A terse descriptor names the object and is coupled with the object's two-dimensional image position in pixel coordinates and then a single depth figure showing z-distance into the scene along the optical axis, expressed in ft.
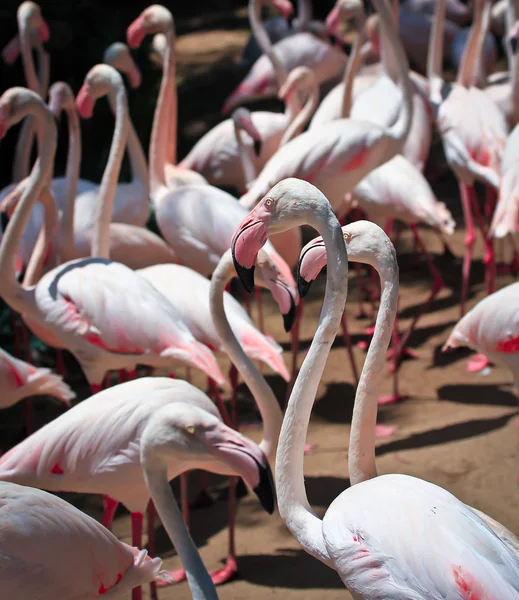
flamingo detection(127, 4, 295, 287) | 33.71
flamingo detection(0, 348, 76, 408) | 26.48
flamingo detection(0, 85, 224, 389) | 26.78
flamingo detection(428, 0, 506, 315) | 39.50
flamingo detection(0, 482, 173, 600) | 16.97
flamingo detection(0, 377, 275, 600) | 21.68
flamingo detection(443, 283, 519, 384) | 26.63
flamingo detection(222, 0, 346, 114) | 58.85
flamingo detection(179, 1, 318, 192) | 46.75
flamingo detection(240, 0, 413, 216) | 34.40
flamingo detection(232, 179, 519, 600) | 15.55
